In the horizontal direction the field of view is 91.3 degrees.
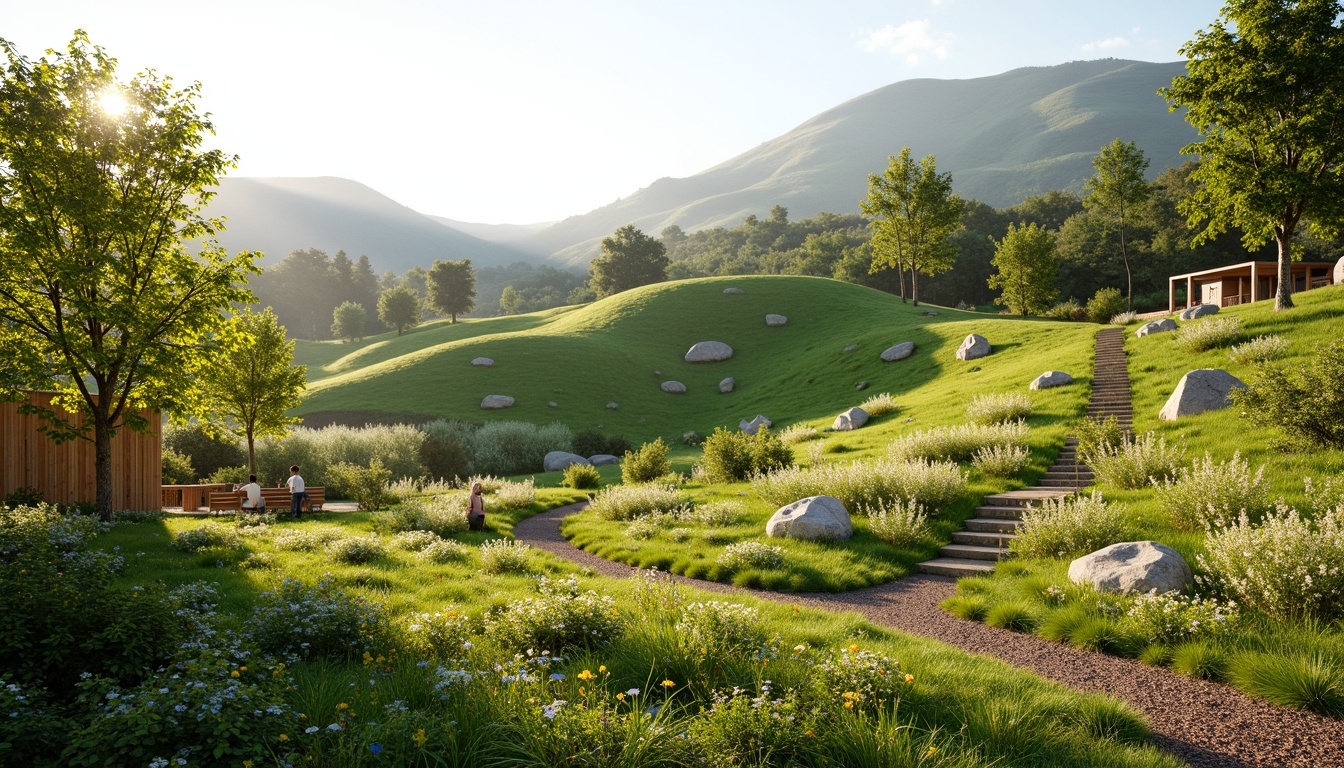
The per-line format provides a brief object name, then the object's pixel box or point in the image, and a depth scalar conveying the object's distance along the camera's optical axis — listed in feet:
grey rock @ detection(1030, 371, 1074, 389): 77.05
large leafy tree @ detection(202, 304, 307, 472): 80.89
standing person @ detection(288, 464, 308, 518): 61.36
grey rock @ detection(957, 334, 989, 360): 113.60
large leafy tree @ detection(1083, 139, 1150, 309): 155.84
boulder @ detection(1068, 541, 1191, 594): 26.63
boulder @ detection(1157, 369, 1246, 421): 54.39
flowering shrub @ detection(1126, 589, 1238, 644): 23.32
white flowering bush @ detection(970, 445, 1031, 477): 50.52
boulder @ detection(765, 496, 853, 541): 40.73
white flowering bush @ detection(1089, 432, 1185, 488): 41.50
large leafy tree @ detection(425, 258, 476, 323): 290.97
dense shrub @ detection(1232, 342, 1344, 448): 39.15
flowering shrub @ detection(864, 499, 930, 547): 39.65
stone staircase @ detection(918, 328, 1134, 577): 37.14
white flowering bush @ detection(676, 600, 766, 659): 19.61
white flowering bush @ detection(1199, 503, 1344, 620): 23.22
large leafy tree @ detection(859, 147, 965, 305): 176.65
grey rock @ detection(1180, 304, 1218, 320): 95.14
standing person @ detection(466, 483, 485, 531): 52.90
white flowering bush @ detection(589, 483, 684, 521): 53.31
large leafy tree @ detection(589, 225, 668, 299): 293.43
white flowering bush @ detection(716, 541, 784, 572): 36.58
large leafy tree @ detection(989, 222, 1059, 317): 180.04
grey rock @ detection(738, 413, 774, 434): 120.88
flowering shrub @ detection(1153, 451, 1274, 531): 31.48
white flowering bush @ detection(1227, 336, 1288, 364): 60.44
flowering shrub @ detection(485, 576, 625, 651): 22.11
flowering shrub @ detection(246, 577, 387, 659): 21.62
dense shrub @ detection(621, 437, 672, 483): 71.82
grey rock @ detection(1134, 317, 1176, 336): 90.07
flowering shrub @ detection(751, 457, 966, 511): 44.75
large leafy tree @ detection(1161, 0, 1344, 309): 72.95
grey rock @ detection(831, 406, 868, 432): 92.02
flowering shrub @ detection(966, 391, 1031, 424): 67.51
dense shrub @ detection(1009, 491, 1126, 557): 32.98
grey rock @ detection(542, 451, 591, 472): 109.40
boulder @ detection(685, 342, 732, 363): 176.55
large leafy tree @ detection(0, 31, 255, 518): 47.70
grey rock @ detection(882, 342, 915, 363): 130.82
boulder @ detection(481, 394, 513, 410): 142.10
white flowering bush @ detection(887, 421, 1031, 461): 56.49
